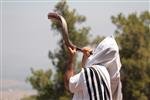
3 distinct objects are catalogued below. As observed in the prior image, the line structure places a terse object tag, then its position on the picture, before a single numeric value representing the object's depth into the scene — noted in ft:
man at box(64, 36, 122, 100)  13.39
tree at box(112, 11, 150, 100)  69.92
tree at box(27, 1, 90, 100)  68.59
